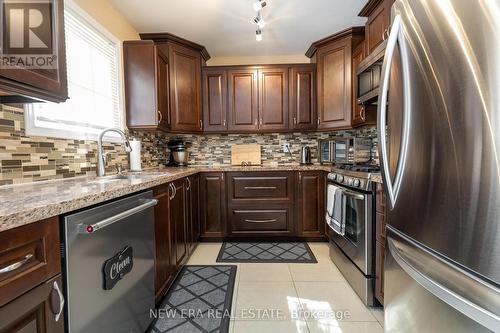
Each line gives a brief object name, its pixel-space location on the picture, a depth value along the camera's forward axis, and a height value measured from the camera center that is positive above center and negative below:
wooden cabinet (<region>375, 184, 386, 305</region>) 1.60 -0.58
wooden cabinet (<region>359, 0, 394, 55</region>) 1.97 +1.13
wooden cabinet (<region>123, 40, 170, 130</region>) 2.40 +0.72
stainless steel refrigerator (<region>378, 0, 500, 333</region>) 0.58 -0.03
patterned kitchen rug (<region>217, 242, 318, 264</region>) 2.47 -1.03
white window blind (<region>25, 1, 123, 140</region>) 1.53 +0.55
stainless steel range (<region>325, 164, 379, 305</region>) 1.72 -0.54
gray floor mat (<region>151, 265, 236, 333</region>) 1.53 -1.04
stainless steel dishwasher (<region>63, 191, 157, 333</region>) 0.86 -0.46
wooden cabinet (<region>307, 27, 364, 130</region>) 2.76 +0.90
